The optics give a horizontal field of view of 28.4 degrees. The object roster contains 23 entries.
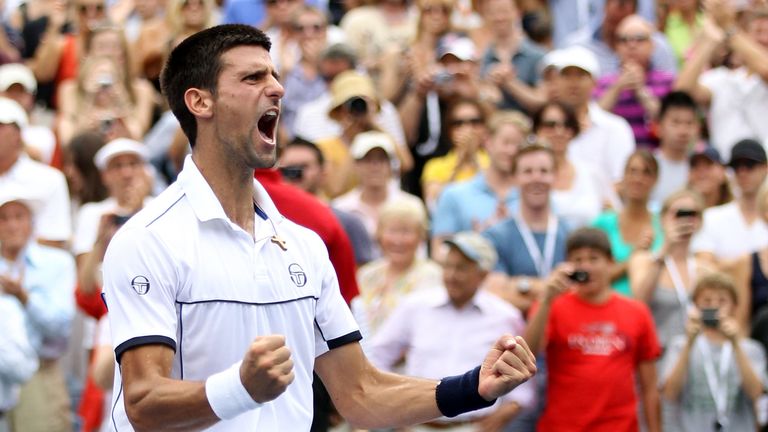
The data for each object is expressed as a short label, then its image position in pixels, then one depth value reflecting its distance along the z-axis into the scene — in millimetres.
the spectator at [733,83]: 11672
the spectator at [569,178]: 10031
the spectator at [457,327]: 8320
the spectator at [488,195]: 9812
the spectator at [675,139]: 10961
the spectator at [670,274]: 9047
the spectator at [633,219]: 9430
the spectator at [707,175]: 10656
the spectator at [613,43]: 12641
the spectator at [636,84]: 11883
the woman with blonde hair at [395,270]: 9094
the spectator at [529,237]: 8977
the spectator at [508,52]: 12188
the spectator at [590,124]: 11172
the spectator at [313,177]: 9102
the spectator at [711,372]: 8648
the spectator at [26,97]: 11734
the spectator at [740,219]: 9891
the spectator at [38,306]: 9102
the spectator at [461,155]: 10883
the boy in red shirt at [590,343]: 8305
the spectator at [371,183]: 10289
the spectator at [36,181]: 10250
